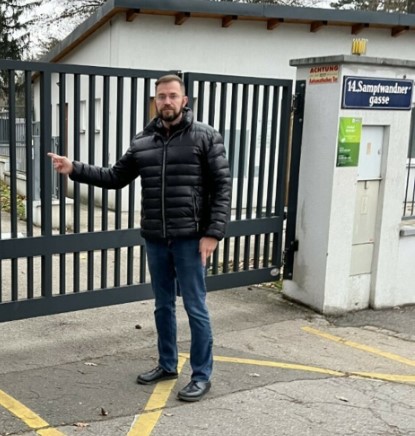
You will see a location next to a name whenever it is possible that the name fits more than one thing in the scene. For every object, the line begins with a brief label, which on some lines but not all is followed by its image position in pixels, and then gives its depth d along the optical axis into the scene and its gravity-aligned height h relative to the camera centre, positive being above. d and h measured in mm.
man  3768 -463
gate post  5621 -444
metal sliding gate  4531 -671
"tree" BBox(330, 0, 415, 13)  25469 +5707
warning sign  5543 +540
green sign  5594 -69
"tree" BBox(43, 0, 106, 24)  24453 +4578
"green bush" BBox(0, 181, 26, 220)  10273 -1579
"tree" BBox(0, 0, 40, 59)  25625 +3876
